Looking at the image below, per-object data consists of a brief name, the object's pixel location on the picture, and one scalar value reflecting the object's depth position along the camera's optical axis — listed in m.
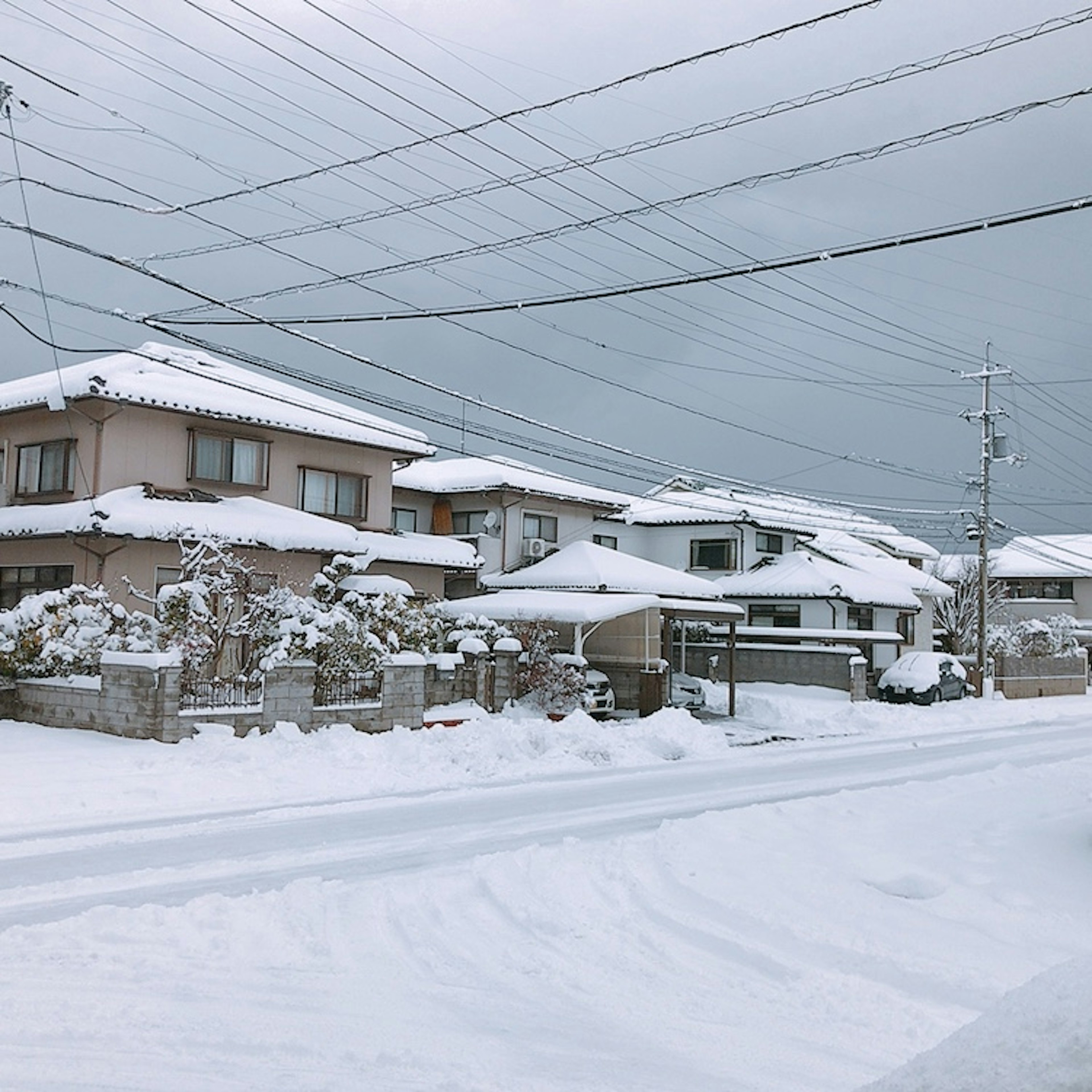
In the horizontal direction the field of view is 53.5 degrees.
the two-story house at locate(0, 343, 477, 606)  21.14
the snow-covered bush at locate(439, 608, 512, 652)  23.91
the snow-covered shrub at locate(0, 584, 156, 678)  17.05
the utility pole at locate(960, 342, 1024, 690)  35.62
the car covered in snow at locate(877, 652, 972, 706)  32.12
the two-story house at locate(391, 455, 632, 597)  31.73
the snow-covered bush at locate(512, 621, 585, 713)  23.11
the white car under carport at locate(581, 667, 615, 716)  23.84
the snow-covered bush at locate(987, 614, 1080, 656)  45.78
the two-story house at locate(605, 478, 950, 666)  36.47
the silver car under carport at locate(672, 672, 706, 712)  26.89
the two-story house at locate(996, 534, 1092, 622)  61.72
